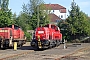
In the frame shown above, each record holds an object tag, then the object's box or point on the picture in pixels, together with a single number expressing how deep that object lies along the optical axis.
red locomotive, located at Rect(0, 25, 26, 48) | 30.70
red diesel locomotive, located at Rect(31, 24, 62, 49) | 28.70
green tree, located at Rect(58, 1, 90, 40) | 59.10
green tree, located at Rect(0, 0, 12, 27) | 52.50
